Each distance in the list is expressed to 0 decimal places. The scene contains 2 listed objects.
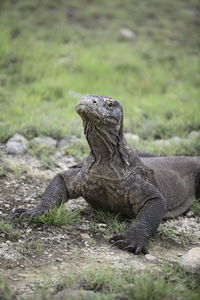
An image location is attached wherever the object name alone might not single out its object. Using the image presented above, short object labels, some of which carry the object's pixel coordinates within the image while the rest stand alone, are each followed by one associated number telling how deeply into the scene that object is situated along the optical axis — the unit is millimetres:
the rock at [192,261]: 5969
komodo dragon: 6977
